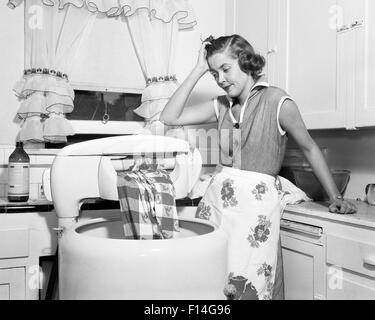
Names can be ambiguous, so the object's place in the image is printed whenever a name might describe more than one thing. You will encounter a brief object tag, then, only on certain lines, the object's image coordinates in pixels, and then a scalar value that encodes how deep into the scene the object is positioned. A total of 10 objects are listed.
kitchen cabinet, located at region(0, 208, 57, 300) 1.53
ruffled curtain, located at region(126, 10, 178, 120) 2.23
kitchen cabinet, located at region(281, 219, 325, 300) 1.52
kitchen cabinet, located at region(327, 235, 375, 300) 1.31
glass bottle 1.81
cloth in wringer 0.93
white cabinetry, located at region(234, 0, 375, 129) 1.59
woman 1.38
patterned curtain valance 2.10
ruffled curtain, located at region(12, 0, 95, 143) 2.00
